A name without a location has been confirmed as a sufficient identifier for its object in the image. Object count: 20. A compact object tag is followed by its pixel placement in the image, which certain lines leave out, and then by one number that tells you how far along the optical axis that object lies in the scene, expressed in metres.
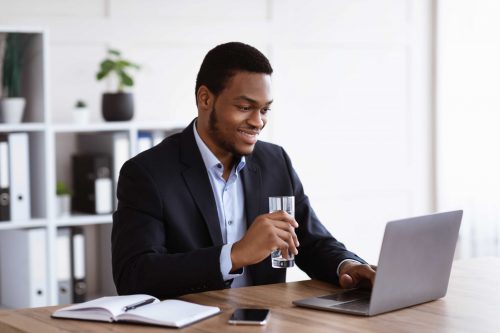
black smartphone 2.86
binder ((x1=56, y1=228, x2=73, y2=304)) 5.96
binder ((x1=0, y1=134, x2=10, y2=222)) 5.68
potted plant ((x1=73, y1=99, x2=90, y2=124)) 6.09
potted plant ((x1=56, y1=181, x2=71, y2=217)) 6.01
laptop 2.96
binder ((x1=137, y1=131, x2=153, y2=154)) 6.18
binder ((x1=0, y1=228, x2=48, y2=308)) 5.77
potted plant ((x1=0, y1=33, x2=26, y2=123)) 5.76
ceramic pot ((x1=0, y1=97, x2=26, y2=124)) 5.75
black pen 2.98
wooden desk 2.84
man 3.34
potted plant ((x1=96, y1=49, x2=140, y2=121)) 6.14
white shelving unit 5.76
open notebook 2.87
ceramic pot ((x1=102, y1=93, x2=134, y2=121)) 6.15
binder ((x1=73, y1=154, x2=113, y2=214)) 6.06
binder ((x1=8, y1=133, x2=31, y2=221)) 5.71
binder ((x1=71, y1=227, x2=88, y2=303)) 6.02
